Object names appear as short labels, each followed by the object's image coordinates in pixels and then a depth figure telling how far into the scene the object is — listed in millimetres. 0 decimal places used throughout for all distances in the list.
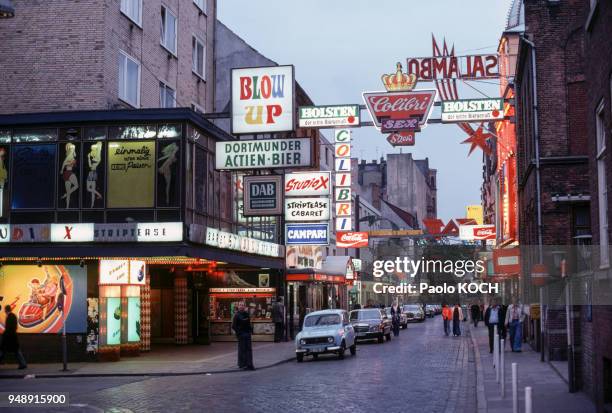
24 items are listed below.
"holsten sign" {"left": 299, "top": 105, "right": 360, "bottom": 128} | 28797
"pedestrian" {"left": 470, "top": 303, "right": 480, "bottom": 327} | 55731
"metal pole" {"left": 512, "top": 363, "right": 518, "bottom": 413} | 11498
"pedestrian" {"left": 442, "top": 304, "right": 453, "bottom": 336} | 42597
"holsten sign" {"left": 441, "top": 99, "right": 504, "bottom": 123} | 27844
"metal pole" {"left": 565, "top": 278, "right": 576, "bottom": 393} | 15312
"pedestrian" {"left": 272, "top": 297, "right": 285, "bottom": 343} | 35625
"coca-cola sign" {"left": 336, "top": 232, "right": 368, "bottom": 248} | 50769
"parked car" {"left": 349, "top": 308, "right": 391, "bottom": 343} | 36281
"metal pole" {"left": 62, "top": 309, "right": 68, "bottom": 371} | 22828
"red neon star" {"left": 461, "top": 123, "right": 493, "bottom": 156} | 35250
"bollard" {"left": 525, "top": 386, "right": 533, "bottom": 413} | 8836
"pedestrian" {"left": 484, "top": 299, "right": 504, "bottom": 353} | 28156
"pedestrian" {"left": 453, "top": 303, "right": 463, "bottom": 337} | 41500
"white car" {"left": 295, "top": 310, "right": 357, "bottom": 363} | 26359
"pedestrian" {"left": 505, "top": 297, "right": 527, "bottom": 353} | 28484
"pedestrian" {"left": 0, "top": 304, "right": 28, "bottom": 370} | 23188
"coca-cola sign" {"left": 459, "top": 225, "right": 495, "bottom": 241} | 48531
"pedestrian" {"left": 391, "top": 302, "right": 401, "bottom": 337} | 43469
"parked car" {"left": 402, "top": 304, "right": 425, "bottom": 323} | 67125
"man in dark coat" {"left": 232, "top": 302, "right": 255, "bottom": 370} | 22969
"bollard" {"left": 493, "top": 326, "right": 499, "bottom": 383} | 18231
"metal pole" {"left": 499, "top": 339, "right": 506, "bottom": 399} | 15305
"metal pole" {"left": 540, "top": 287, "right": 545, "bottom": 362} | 24547
